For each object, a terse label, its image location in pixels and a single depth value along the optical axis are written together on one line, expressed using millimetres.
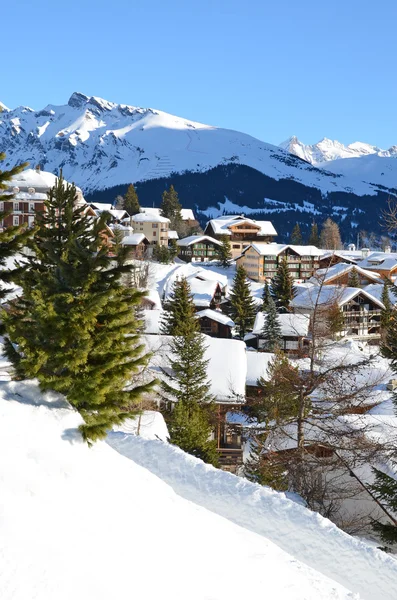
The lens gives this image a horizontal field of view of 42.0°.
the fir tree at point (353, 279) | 73062
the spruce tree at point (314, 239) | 124188
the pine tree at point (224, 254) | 92250
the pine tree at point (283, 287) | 66494
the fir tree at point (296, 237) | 128375
